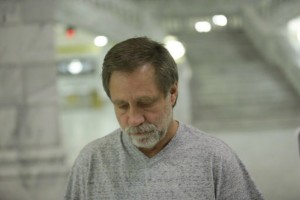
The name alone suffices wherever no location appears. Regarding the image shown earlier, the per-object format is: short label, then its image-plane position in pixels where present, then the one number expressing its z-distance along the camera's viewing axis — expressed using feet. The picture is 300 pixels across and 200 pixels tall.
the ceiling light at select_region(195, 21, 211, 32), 47.16
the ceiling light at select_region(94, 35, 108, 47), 48.87
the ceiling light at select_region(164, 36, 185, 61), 28.04
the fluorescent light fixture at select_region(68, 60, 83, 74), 53.93
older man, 5.18
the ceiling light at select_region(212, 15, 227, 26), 47.01
